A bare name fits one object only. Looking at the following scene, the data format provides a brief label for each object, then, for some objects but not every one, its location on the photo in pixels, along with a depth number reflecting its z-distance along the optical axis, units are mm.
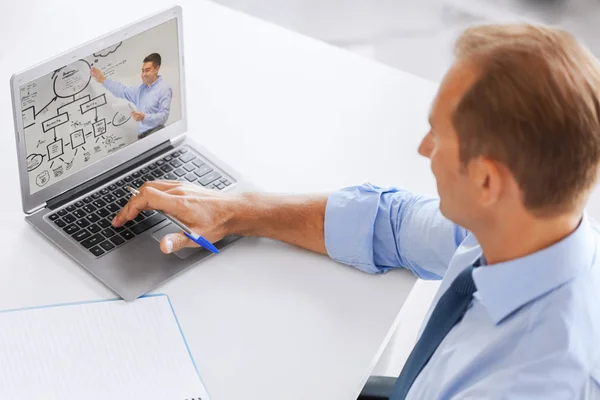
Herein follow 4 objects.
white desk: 1906
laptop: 1986
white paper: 1821
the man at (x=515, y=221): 1610
